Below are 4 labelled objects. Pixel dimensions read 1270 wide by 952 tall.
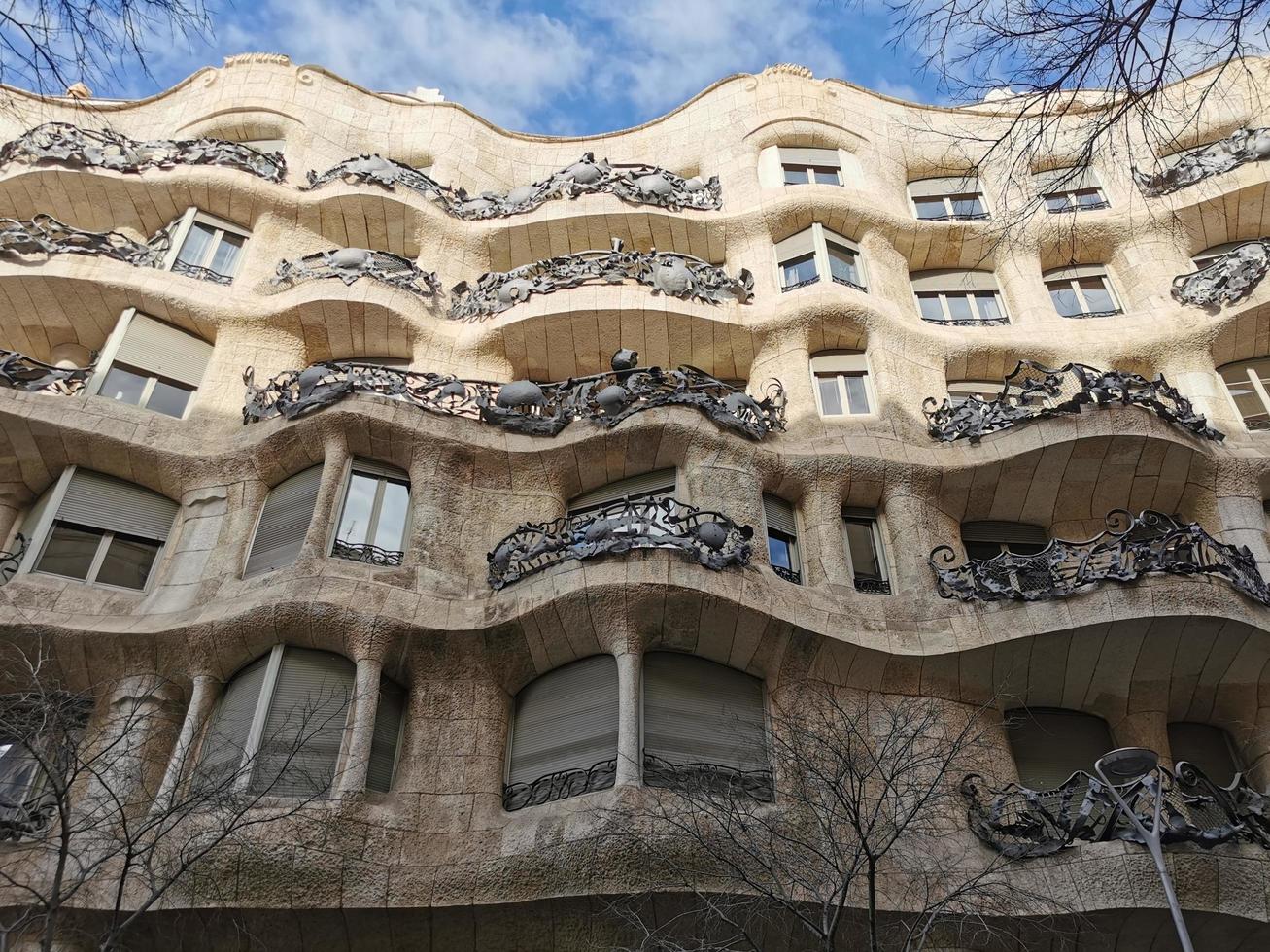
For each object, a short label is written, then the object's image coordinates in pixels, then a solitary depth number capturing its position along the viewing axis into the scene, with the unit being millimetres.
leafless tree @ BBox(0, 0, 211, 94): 6219
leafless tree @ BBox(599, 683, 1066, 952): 9781
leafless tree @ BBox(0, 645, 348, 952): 9359
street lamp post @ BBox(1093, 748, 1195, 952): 8344
